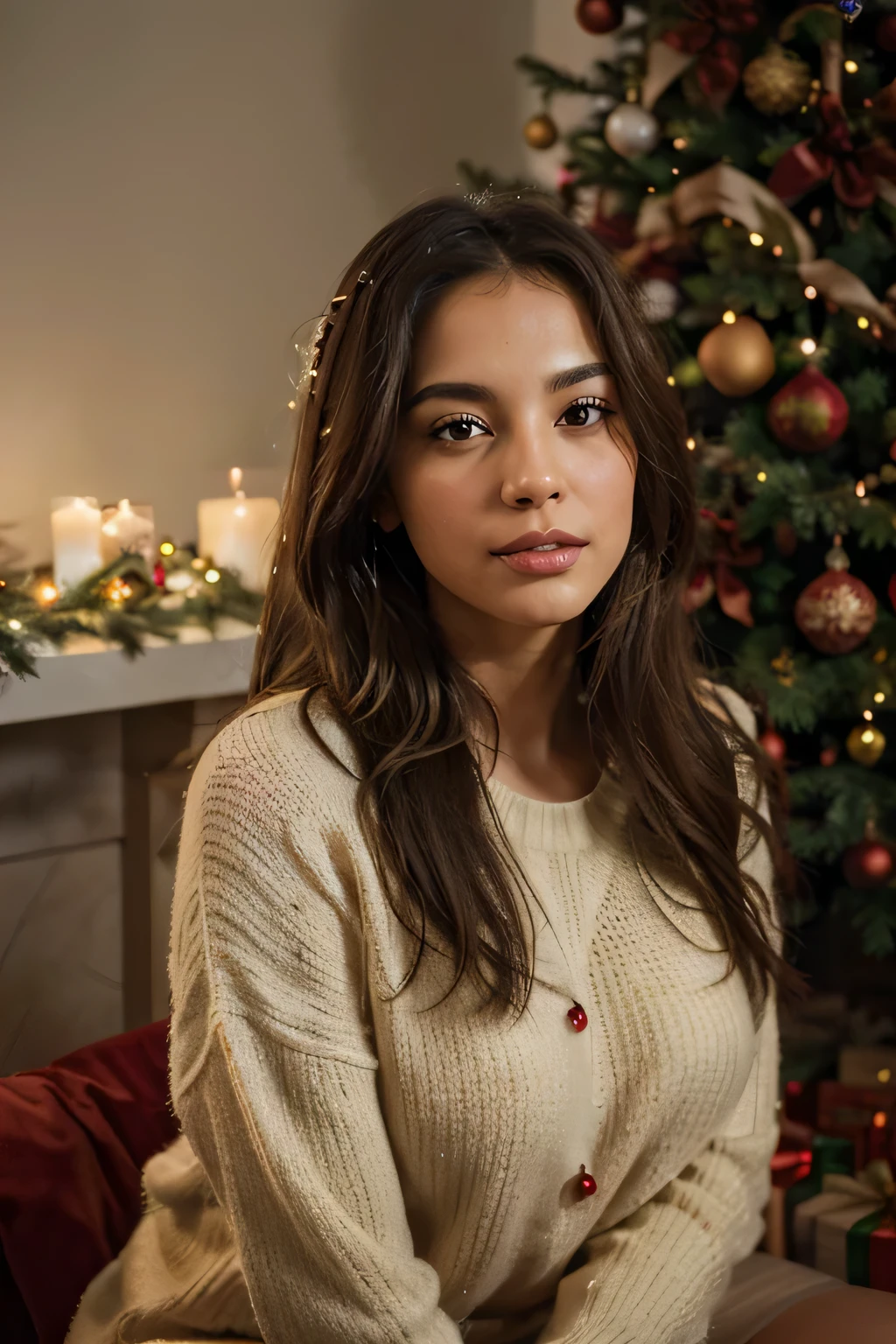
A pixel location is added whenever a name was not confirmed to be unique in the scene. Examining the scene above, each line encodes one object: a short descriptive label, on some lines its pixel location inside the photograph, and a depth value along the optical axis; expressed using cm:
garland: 206
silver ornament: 201
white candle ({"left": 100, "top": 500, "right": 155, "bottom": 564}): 240
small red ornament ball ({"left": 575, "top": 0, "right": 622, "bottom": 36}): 215
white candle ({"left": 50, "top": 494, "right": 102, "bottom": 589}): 225
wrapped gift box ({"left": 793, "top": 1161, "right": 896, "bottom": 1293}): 153
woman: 93
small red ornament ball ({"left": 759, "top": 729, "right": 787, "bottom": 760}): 203
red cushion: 113
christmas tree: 190
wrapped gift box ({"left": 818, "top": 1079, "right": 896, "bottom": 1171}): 182
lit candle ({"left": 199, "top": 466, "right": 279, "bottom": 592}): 249
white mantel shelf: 206
